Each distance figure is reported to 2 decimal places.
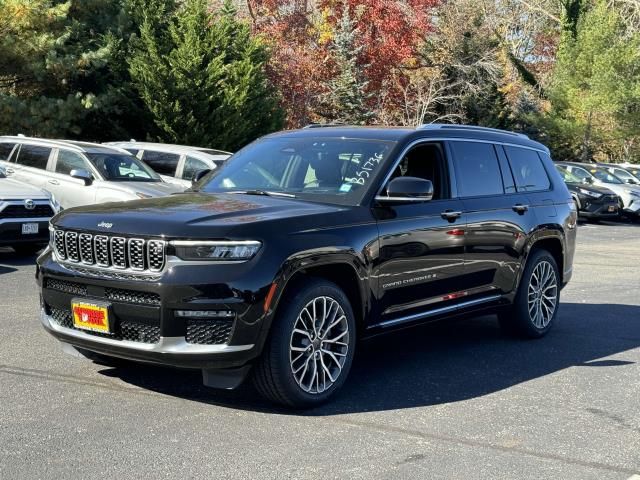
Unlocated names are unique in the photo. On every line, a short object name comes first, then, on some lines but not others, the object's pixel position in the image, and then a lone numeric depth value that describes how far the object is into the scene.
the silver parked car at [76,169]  14.05
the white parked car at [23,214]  11.88
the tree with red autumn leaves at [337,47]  29.89
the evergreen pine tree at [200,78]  22.44
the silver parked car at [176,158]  15.74
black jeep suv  5.05
